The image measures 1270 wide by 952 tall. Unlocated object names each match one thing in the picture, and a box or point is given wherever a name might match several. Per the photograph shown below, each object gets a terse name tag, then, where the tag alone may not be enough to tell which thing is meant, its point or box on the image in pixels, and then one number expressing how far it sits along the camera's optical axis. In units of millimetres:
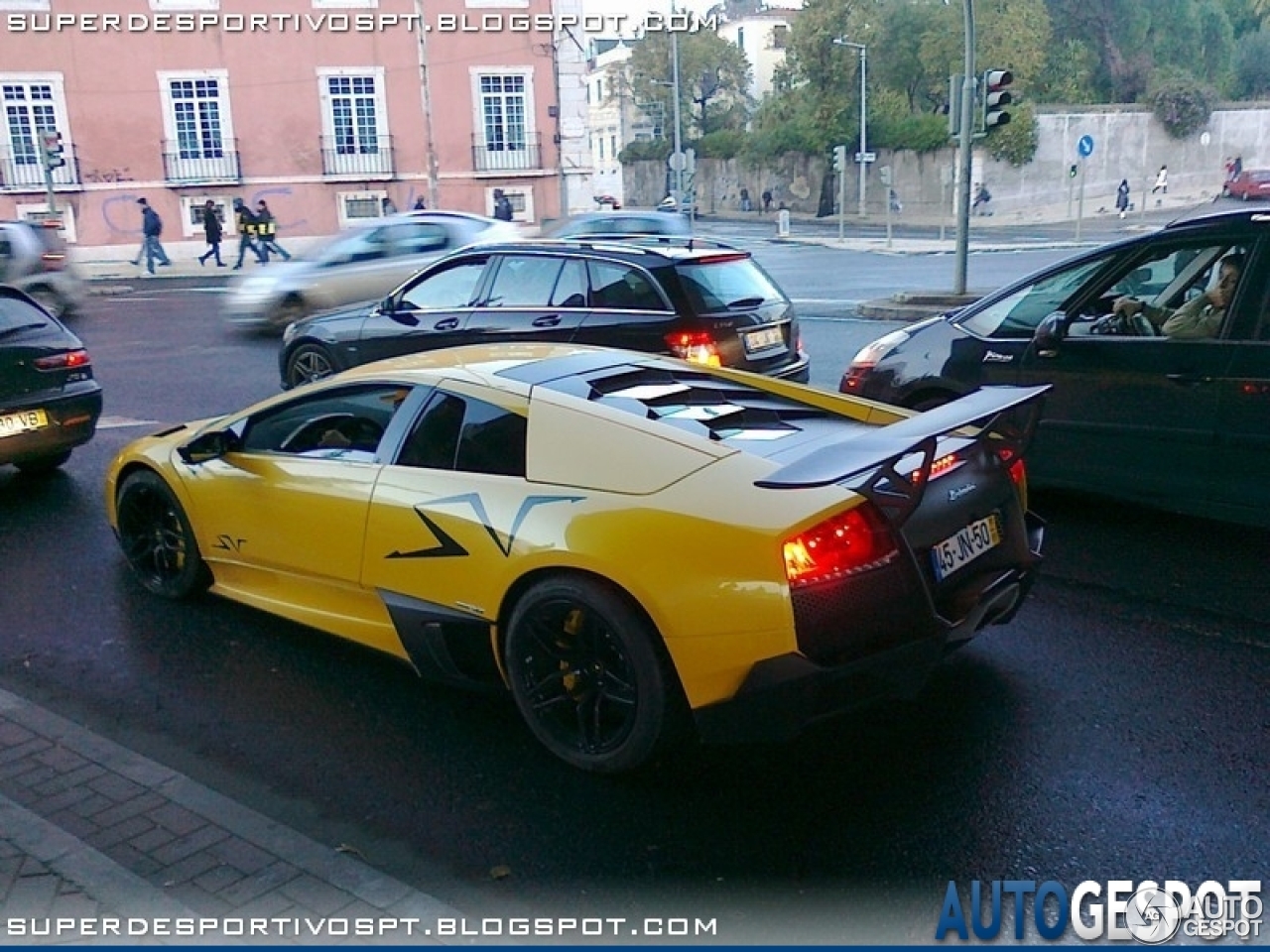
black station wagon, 8891
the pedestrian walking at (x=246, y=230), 31852
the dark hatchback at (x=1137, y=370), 6098
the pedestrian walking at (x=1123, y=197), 53812
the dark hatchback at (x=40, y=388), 8125
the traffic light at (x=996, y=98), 17406
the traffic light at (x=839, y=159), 36503
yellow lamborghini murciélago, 3781
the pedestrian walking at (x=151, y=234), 32188
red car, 49062
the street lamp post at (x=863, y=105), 57569
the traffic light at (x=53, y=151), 31172
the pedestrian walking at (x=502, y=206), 37438
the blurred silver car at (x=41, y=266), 19000
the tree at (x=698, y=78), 78750
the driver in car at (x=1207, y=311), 6230
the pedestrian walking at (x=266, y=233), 32094
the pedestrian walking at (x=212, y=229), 32875
